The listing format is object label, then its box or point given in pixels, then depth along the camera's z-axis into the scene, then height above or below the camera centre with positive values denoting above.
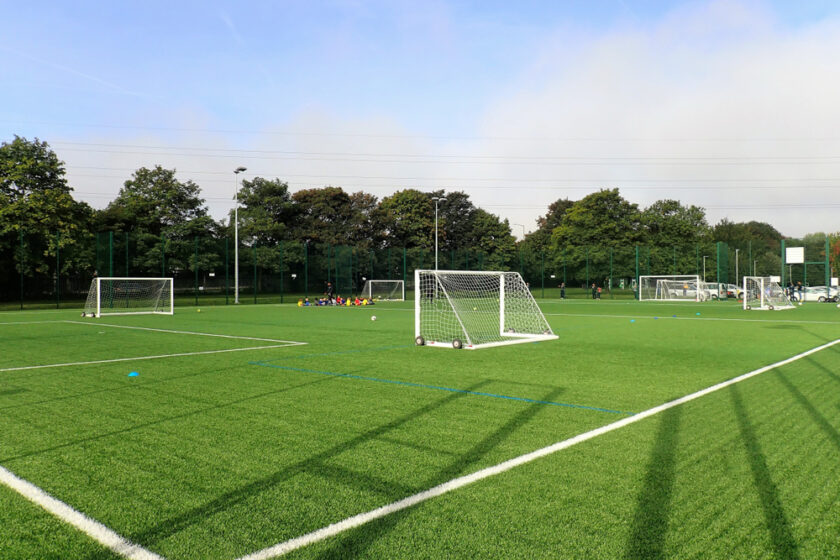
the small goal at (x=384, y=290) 44.22 -0.54
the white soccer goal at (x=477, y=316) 13.39 -1.08
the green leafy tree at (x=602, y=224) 70.44 +6.98
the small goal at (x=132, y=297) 29.04 -0.54
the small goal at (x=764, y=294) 30.47 -0.85
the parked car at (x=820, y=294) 42.84 -1.20
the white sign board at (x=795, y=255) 50.03 +2.01
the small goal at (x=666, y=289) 47.38 -0.77
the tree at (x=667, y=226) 74.38 +6.92
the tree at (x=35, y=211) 33.81 +5.05
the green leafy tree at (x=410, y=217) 71.44 +8.10
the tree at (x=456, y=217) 78.56 +8.88
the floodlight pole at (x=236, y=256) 36.68 +1.79
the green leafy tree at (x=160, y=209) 47.53 +6.50
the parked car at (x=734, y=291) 51.50 -1.14
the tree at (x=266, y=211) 62.25 +8.25
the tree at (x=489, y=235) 75.62 +6.19
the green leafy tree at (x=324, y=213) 68.62 +8.53
